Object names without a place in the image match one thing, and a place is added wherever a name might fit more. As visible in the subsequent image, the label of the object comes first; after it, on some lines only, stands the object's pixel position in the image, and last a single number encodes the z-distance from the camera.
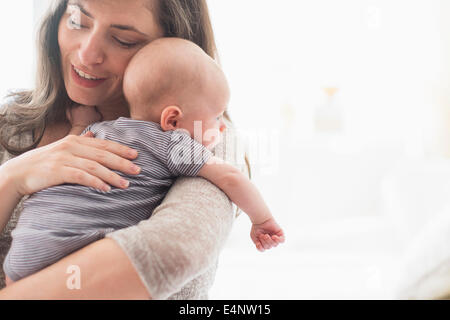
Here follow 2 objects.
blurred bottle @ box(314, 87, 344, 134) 3.15
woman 0.57
